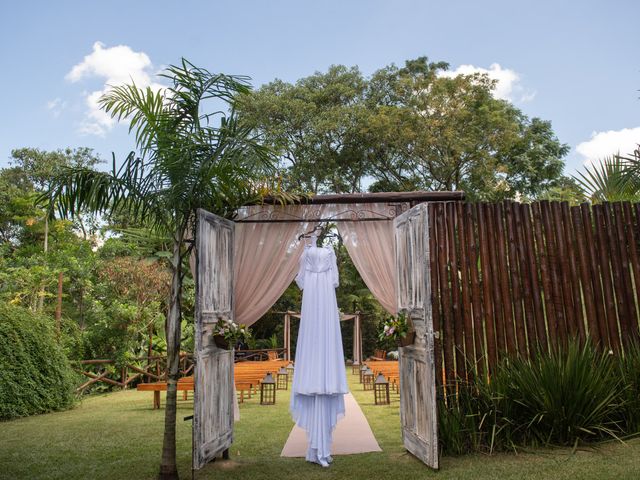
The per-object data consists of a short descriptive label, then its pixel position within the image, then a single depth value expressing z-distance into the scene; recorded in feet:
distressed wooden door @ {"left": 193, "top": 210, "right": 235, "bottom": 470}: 16.05
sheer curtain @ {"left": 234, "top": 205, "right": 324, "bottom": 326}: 20.76
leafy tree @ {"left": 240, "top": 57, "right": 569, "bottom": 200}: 58.29
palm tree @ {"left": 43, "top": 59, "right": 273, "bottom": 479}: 15.97
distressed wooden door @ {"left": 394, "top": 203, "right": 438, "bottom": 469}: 16.06
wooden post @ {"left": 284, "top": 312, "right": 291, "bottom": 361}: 57.52
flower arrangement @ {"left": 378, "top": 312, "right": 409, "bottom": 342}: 17.78
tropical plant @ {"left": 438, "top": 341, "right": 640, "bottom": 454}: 16.53
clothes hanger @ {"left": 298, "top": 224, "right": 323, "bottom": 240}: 20.56
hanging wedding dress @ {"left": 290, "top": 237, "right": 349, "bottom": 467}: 17.31
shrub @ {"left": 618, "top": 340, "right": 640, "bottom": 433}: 17.28
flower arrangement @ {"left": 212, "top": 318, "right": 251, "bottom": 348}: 17.51
